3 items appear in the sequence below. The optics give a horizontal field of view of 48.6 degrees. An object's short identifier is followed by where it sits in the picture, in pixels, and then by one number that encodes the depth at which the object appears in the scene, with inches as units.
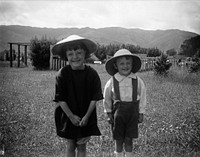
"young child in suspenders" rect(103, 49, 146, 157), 95.9
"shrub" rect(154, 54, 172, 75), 238.3
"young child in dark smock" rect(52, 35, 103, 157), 89.8
